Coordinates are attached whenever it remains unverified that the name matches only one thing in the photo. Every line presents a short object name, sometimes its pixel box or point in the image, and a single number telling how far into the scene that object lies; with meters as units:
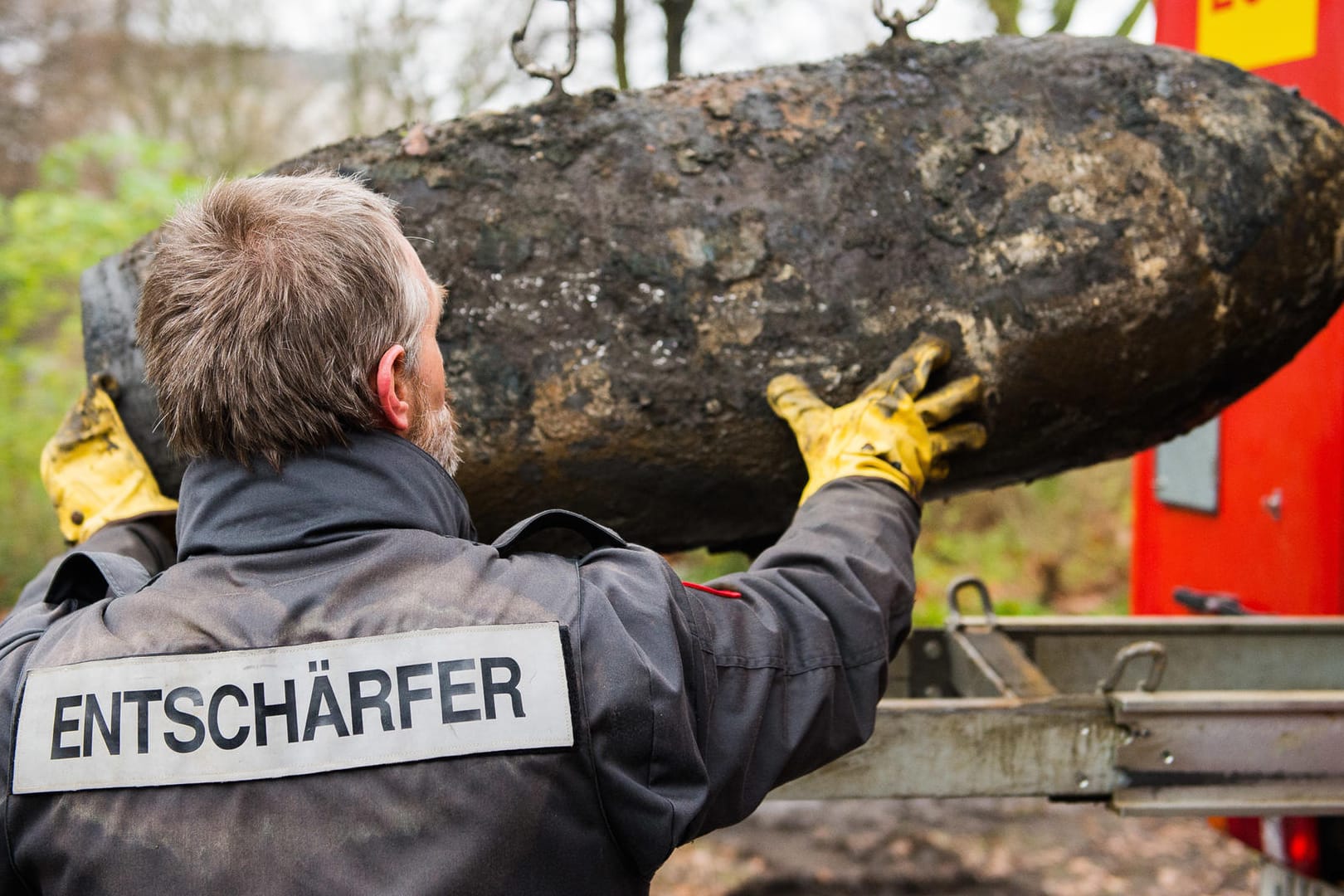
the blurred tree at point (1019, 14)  5.70
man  1.04
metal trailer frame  1.80
